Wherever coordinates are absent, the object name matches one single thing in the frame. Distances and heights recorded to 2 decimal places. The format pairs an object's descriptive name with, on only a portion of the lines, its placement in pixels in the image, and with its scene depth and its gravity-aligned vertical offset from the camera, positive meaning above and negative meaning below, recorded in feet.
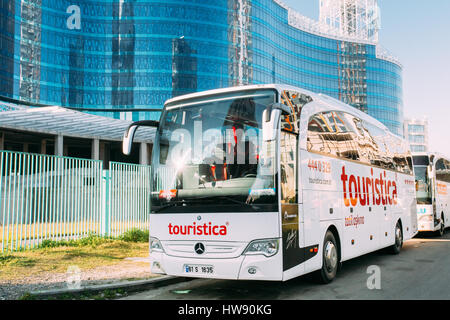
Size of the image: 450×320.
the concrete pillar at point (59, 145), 126.41 +12.79
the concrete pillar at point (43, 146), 151.94 +14.94
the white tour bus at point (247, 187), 20.29 +0.04
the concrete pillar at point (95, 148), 142.26 +13.34
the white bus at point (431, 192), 53.93 -0.71
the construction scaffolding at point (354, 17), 329.31 +132.25
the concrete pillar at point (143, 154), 153.92 +12.15
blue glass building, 222.48 +73.58
